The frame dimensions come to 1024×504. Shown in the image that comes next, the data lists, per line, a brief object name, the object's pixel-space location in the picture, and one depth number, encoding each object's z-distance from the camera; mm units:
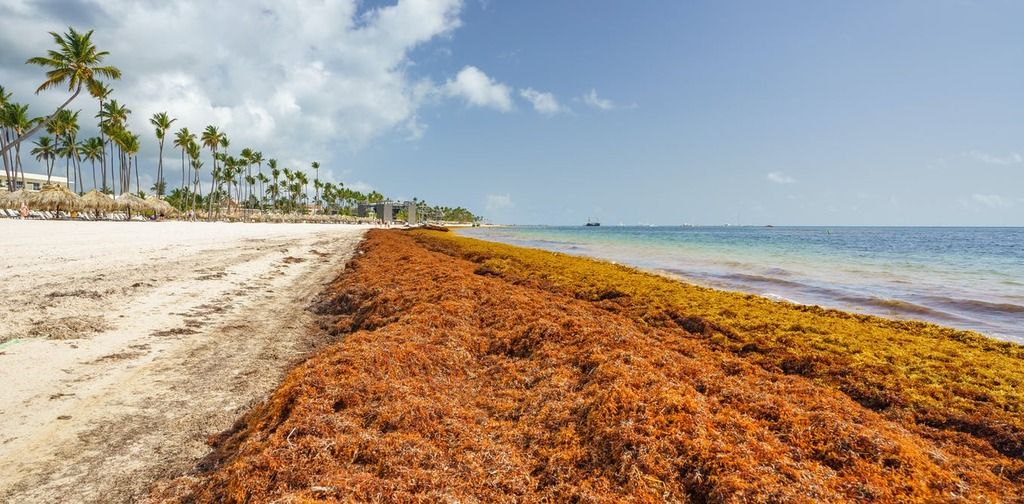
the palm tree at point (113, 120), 68688
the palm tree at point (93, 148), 81500
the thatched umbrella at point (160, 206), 65581
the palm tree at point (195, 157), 87750
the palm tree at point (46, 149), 85688
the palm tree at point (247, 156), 112875
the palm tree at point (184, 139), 85875
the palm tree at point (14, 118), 66500
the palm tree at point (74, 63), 40000
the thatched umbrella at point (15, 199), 51516
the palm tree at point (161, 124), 77375
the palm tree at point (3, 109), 66288
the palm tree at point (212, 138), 89250
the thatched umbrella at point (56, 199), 52656
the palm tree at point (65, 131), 70688
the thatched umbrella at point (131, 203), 60781
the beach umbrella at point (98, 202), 55688
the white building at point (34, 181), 105625
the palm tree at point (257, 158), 114812
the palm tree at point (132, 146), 72750
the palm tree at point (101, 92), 52412
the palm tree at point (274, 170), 133000
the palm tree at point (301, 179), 145125
